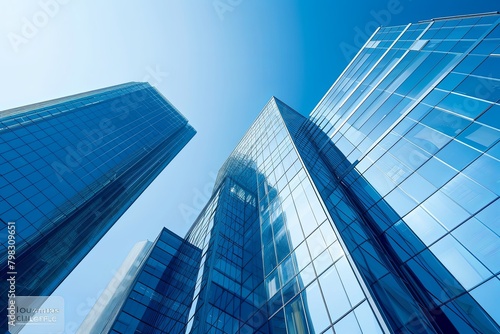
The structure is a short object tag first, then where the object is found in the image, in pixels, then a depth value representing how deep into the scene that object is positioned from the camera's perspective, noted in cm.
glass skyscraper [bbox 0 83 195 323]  3719
